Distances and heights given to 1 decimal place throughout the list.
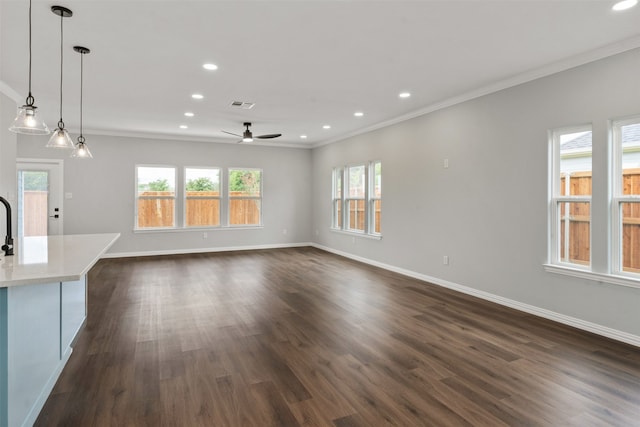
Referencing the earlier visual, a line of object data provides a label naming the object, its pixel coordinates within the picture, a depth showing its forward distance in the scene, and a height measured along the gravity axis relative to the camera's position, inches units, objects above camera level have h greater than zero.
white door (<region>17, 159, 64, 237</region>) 274.1 +12.7
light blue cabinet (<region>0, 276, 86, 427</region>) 67.2 -30.8
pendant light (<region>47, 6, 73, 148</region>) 124.7 +25.8
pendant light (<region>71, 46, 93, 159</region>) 156.4 +27.3
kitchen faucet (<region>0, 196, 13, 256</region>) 91.7 -8.5
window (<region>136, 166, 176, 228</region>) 314.5 +14.8
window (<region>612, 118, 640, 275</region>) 128.9 +6.6
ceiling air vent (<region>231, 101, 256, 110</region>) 209.8 +64.8
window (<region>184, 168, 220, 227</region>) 330.6 +15.0
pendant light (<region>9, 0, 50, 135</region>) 100.1 +26.1
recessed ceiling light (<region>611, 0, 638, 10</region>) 101.7 +60.7
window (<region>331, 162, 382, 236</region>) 278.8 +13.3
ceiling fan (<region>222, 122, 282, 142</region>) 258.8 +56.1
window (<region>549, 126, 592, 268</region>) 142.9 +7.4
